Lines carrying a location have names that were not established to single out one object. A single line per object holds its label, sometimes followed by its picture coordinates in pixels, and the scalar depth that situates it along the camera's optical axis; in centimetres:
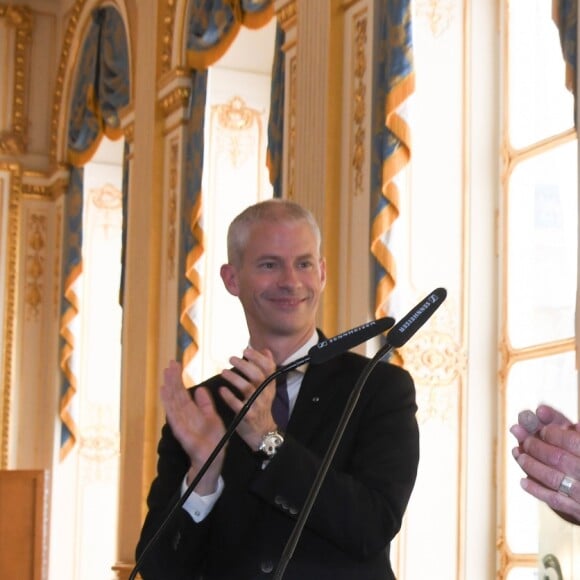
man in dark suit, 427
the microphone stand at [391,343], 343
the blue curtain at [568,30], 701
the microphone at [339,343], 370
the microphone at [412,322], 359
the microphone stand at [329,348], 370
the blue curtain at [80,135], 1611
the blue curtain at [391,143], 866
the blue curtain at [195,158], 1237
